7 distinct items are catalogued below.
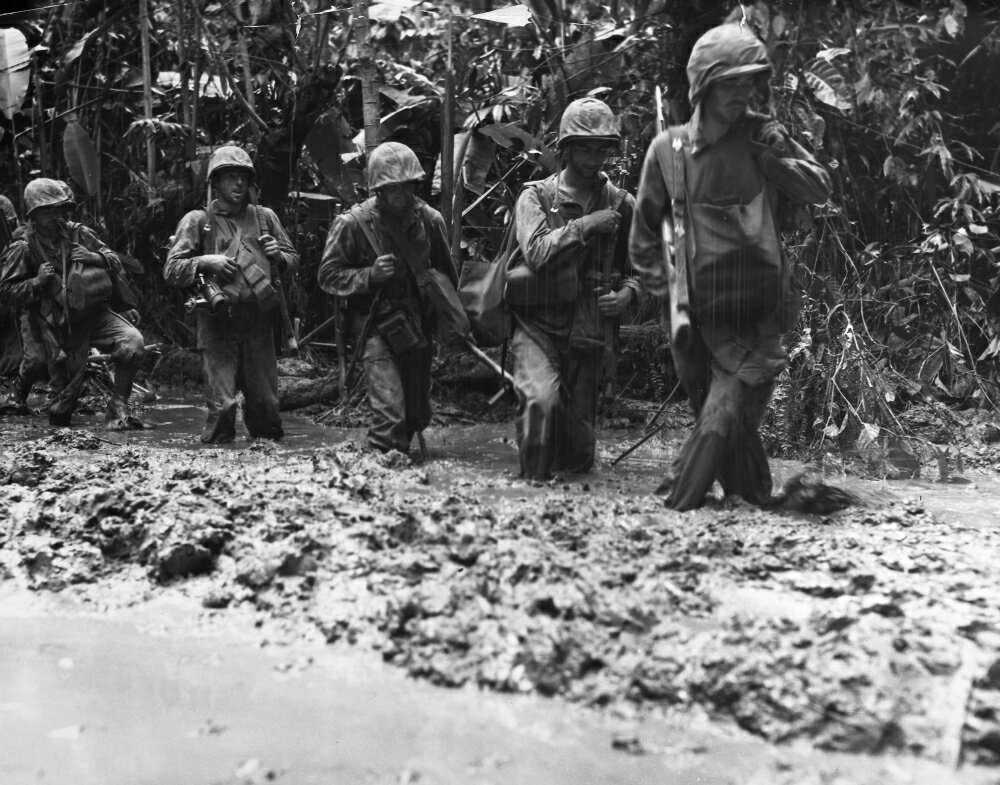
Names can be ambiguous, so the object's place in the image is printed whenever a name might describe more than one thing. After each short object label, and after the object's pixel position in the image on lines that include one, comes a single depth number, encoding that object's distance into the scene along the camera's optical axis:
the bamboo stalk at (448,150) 10.05
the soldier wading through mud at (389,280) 7.68
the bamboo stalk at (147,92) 12.98
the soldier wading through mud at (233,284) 8.28
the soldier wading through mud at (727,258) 5.62
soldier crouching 9.78
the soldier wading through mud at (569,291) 6.81
